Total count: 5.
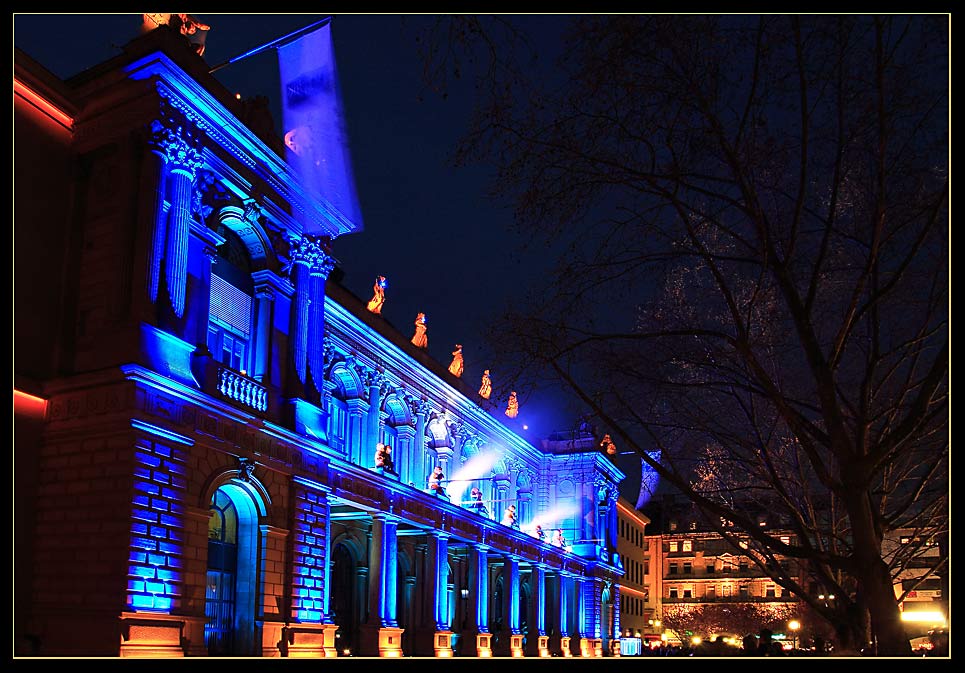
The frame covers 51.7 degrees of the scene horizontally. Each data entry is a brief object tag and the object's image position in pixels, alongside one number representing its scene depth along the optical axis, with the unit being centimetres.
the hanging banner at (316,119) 2578
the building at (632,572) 8656
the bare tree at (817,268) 1113
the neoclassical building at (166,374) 1984
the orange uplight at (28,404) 2038
